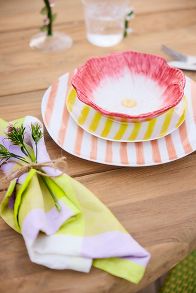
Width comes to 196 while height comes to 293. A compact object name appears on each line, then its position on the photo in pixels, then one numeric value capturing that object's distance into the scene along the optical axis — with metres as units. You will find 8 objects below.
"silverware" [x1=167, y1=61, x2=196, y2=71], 0.93
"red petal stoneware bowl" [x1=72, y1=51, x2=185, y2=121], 0.78
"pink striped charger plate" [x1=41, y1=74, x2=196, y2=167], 0.69
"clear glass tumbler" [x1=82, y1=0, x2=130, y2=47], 1.05
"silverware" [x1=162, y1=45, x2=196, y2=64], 0.95
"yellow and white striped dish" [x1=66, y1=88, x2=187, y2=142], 0.71
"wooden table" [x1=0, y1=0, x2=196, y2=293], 0.54
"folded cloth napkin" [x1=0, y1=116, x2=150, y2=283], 0.54
